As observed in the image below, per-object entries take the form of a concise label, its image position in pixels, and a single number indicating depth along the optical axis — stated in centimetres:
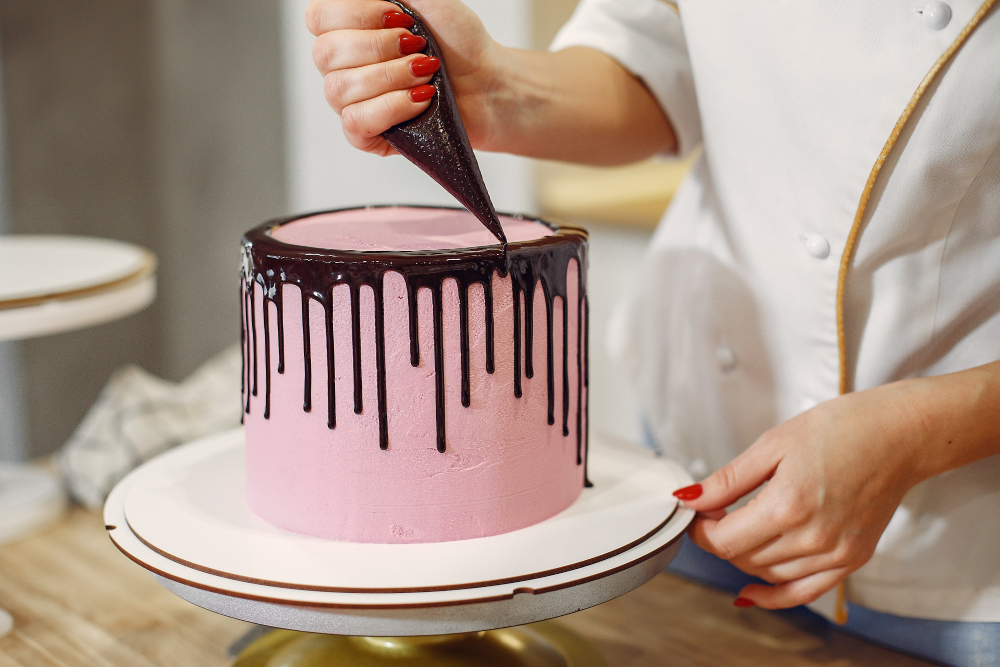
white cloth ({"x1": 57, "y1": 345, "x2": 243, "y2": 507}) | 134
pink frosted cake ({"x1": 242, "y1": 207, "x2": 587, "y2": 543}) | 69
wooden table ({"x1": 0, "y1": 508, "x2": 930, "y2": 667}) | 93
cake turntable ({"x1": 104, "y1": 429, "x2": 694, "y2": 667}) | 63
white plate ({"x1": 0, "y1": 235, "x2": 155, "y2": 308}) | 126
